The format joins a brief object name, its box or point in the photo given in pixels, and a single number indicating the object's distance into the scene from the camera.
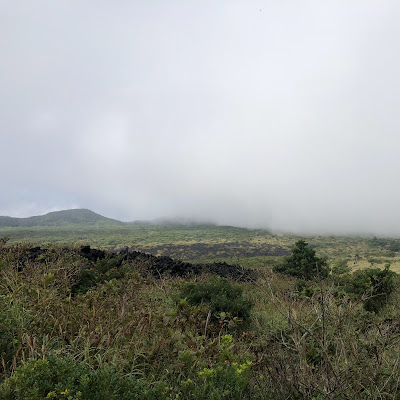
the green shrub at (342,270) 19.13
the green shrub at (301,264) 16.53
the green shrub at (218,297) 6.28
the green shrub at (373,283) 8.64
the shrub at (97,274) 8.23
